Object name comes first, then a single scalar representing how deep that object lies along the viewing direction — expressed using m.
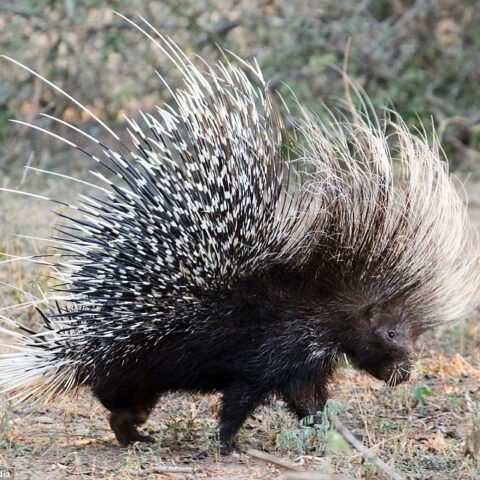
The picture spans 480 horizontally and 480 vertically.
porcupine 7.43
